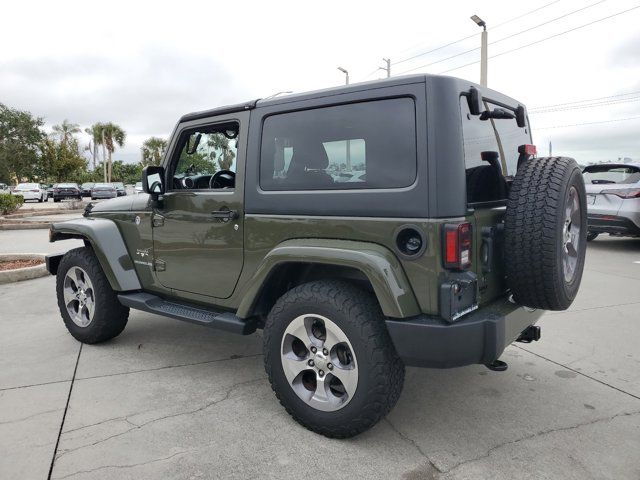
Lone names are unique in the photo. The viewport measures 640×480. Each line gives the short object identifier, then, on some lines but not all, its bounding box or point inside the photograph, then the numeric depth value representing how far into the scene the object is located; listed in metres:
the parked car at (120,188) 36.38
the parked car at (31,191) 33.66
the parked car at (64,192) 33.12
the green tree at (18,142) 46.56
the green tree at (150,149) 58.03
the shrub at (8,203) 17.05
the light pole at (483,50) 14.43
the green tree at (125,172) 64.38
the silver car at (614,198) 8.59
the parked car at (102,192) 31.00
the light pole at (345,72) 24.27
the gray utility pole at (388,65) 25.41
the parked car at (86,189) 38.66
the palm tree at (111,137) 61.69
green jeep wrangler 2.39
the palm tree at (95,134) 62.22
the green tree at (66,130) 59.47
